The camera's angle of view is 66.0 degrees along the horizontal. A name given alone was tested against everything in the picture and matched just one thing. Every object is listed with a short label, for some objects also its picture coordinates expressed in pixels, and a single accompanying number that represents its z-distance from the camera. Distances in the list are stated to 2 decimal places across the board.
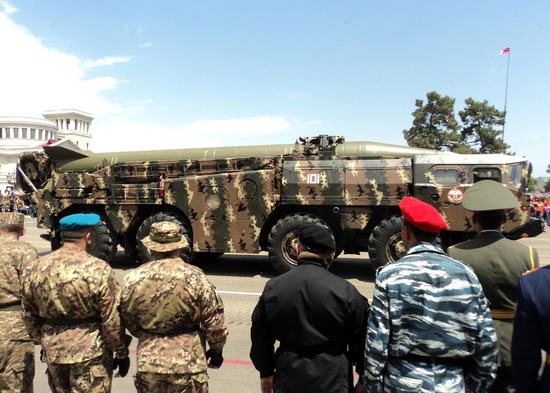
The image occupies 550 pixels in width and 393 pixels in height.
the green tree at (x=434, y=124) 31.33
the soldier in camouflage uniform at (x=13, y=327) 3.04
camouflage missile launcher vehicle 7.45
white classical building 77.75
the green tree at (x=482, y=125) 31.28
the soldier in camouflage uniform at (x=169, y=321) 2.52
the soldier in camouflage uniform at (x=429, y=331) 2.01
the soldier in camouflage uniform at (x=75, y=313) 2.62
